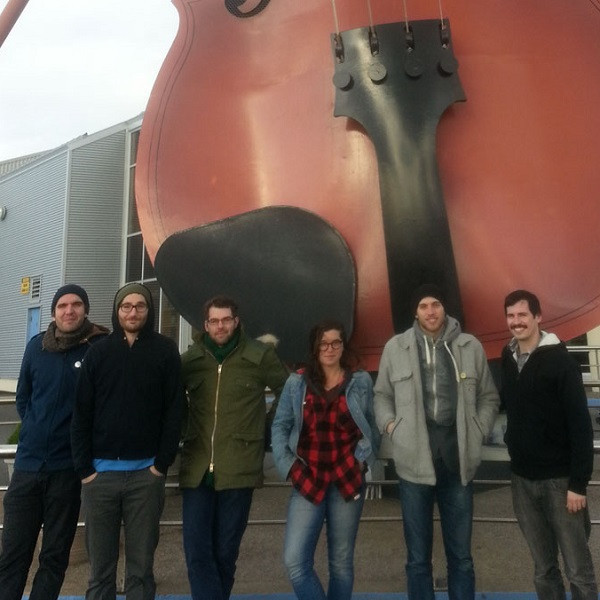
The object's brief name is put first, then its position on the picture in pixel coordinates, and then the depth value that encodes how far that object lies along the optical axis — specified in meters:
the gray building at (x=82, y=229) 11.34
